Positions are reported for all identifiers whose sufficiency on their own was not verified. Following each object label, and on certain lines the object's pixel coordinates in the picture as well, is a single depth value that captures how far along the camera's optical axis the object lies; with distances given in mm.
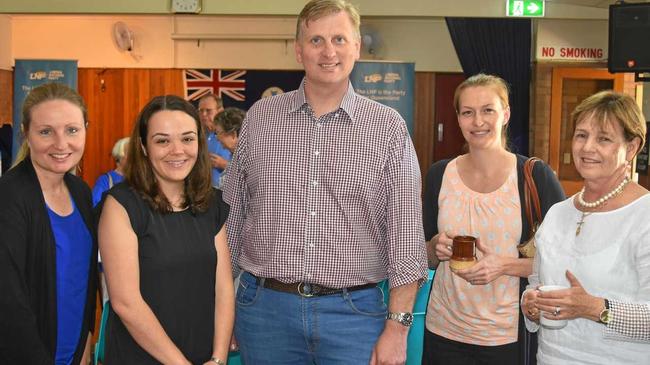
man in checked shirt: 2172
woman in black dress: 2004
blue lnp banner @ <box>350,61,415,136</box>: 8805
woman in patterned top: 2410
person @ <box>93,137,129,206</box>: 4977
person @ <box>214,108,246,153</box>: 4984
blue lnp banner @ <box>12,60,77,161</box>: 9523
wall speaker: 6520
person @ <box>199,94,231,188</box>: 5078
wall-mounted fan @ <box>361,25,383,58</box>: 10508
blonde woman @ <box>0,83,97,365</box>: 1980
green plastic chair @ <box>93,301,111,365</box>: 2502
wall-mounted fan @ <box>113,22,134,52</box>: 10586
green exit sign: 8641
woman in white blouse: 1839
